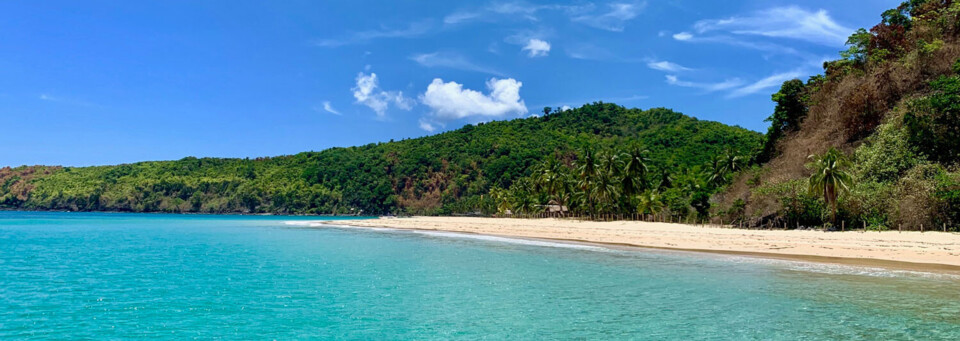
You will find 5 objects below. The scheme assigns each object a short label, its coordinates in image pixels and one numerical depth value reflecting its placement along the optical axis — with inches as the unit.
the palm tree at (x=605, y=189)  2748.5
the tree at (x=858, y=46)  2025.1
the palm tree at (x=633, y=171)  2699.3
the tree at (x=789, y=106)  2097.7
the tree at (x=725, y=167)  2628.0
